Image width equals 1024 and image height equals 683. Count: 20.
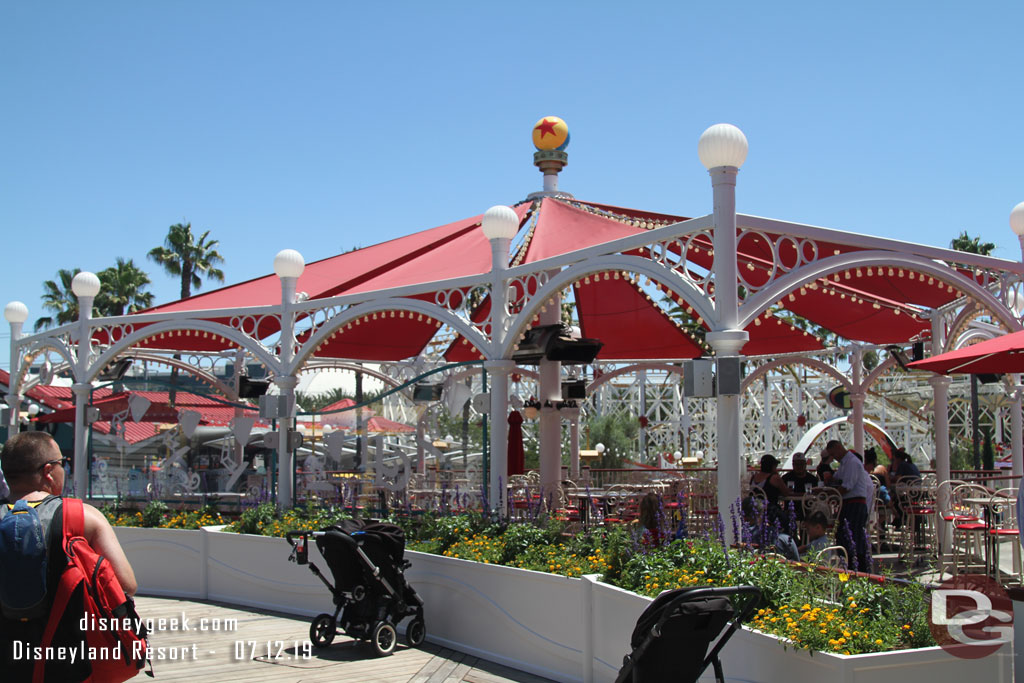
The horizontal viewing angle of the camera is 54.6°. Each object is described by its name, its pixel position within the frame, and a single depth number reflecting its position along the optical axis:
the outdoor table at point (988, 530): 8.21
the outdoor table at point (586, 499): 10.80
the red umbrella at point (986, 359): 7.11
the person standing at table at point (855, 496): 9.28
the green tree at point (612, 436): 33.97
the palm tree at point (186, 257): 39.38
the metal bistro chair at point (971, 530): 8.96
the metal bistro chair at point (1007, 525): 8.20
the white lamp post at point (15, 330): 15.00
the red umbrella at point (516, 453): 12.40
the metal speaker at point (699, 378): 7.69
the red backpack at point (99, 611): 3.66
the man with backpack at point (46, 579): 3.62
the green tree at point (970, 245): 34.23
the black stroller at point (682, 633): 4.76
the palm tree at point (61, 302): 36.47
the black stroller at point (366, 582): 8.02
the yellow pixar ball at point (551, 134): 12.85
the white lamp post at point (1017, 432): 13.21
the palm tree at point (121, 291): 36.56
